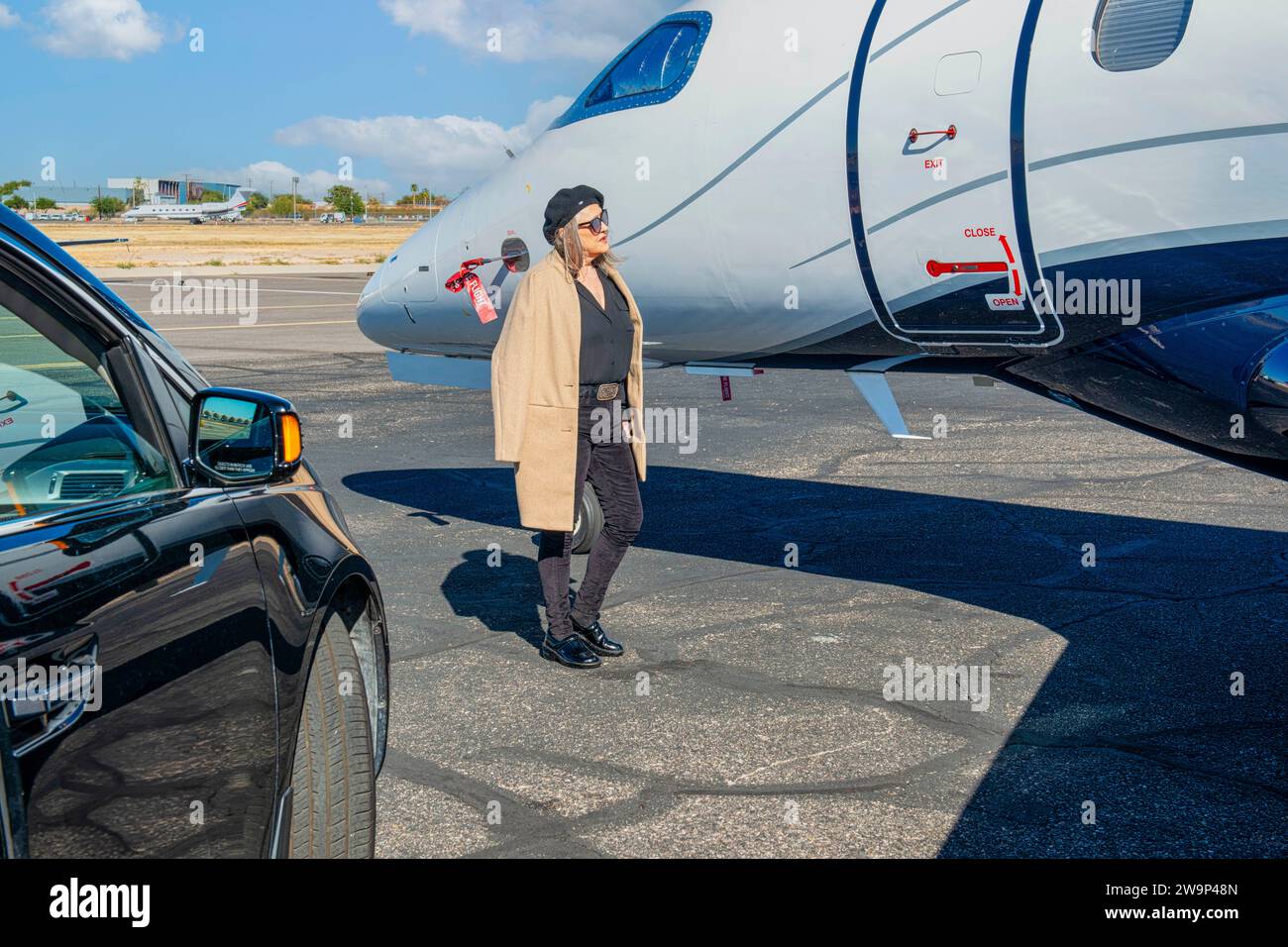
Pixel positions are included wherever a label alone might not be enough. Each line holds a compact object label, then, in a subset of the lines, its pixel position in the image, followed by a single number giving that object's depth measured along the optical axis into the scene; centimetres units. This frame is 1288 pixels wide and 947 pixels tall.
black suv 200
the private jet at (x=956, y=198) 507
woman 532
